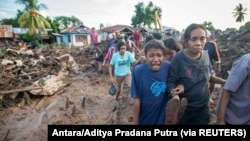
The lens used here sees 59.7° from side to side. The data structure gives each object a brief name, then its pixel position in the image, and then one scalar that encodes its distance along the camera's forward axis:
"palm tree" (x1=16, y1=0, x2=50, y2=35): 34.03
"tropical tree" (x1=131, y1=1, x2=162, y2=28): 58.84
